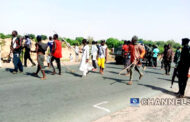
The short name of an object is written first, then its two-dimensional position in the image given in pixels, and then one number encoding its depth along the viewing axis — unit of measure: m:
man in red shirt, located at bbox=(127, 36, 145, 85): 7.85
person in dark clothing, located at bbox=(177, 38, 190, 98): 6.16
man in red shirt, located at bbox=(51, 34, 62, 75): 8.96
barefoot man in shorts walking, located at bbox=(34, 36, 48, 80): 8.00
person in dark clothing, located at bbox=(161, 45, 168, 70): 12.04
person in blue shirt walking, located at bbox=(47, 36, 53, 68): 10.41
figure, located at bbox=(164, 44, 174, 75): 11.62
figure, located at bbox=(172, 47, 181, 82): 6.85
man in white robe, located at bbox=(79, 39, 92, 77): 9.13
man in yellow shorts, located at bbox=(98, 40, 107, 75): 10.65
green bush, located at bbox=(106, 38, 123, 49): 46.00
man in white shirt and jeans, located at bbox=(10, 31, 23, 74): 8.83
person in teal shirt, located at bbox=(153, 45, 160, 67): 16.52
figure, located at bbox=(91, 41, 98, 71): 11.13
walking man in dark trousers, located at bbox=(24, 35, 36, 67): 11.62
